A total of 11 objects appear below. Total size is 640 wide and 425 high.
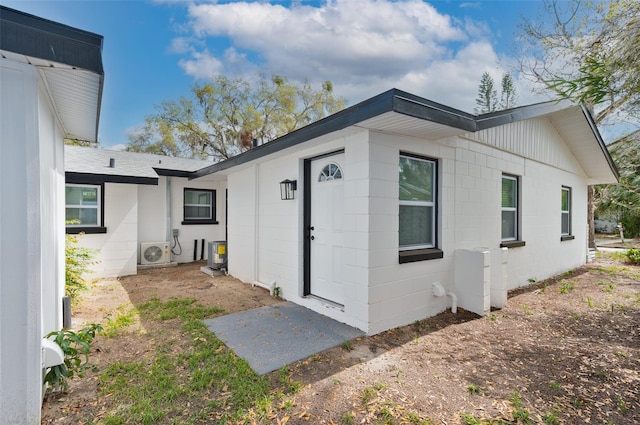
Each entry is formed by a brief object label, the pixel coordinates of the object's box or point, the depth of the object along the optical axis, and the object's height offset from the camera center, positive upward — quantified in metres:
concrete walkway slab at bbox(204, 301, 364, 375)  3.18 -1.51
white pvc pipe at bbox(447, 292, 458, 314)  4.61 -1.39
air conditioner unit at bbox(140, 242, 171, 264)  8.09 -1.10
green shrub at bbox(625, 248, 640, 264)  9.01 -1.33
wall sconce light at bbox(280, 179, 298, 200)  5.00 +0.40
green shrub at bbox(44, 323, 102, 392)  2.40 -1.27
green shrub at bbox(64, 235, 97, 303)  4.91 -0.93
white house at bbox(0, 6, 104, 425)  1.93 +0.11
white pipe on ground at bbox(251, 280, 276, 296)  5.52 -1.41
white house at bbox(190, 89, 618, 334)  3.75 +0.06
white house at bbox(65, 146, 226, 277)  7.01 +0.14
